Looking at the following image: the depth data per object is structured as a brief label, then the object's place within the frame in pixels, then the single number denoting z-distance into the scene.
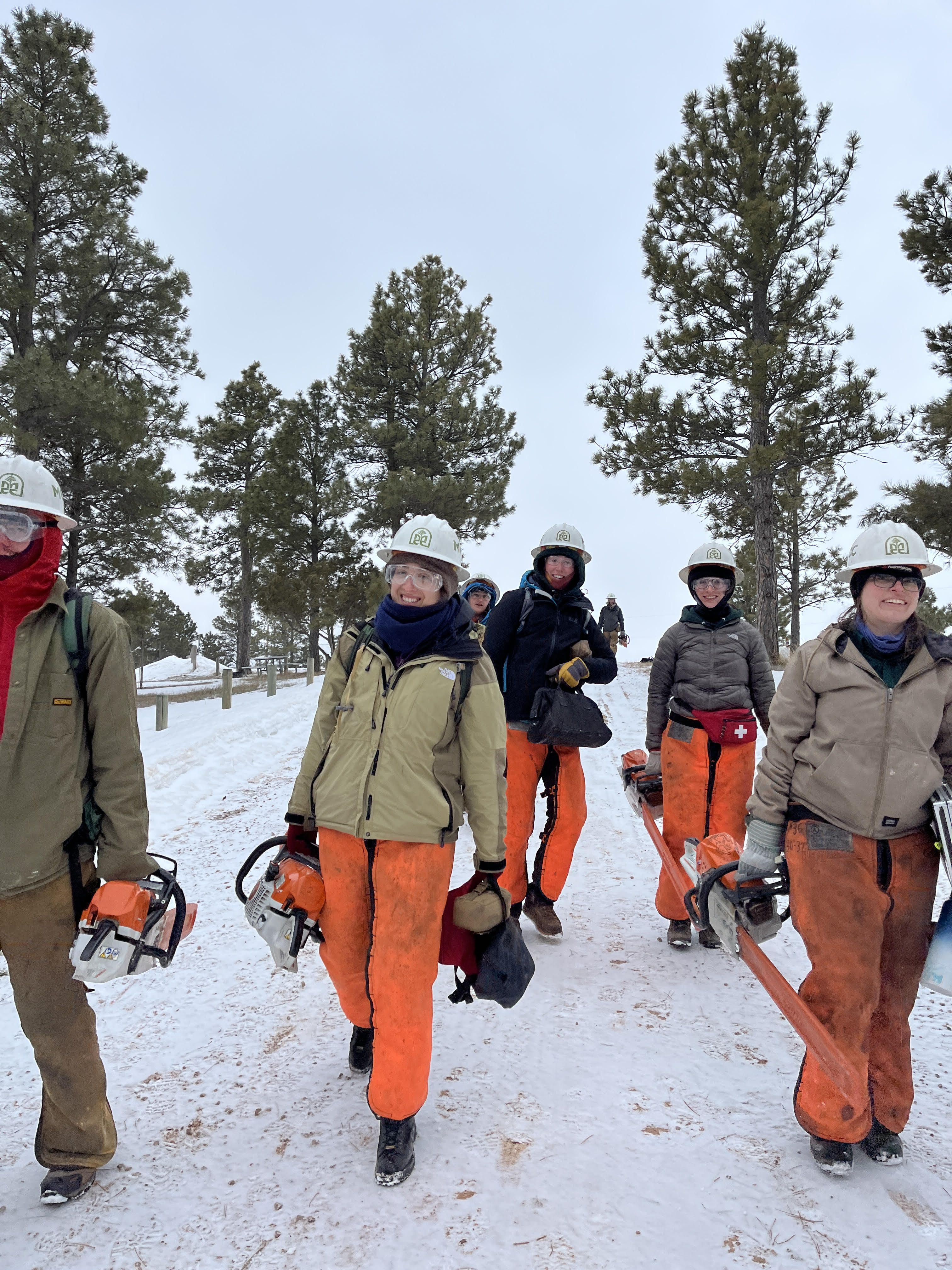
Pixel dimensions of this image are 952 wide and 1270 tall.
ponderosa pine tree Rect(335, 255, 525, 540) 22.84
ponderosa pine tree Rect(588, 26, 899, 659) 13.98
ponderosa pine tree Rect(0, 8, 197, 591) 14.58
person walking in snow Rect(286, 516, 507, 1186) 2.60
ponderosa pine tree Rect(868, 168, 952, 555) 12.56
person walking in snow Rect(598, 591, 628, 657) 22.80
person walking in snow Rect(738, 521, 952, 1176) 2.55
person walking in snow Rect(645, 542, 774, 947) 4.32
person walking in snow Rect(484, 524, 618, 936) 4.49
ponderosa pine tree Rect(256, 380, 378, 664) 24.88
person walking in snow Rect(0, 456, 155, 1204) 2.35
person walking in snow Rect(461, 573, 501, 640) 6.70
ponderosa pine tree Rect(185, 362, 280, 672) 27.58
